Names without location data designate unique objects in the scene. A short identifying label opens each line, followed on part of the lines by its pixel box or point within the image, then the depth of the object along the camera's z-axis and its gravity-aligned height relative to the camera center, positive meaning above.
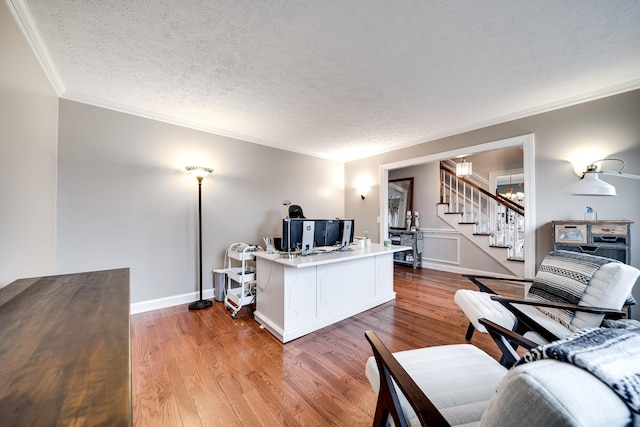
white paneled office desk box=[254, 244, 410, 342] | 2.25 -0.81
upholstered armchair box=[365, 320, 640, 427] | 0.44 -0.61
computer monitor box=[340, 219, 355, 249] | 3.10 -0.22
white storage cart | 2.73 -0.79
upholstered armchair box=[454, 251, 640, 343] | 1.54 -0.61
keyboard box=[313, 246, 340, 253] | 3.04 -0.46
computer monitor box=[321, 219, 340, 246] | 2.96 -0.22
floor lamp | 2.91 +0.06
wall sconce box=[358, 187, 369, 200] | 4.79 +0.48
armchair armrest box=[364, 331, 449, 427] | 0.74 -0.63
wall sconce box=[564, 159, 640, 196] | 1.79 +0.23
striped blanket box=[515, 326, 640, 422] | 0.47 -0.32
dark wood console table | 0.49 -0.42
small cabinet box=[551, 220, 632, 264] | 2.22 -0.22
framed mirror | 5.75 +0.36
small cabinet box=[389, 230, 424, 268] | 5.27 -0.67
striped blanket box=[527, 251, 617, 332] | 1.69 -0.51
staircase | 4.31 -0.03
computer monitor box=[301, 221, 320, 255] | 2.62 -0.24
